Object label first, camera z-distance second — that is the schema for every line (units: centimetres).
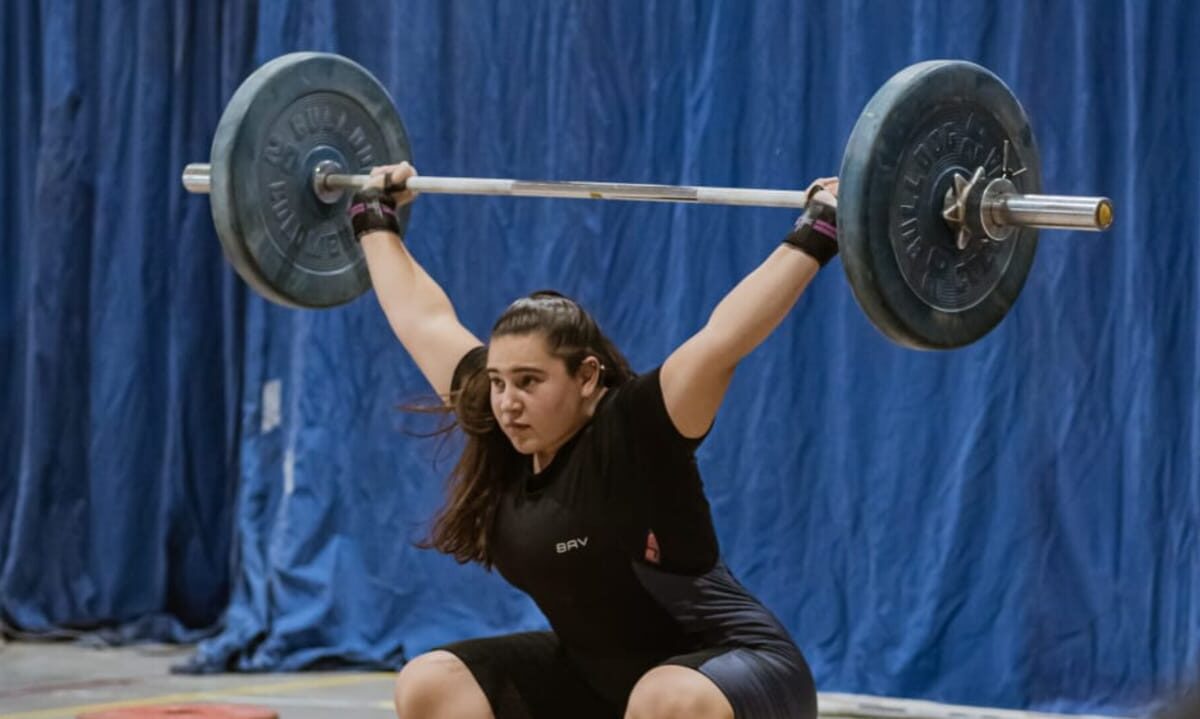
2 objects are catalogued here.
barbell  588
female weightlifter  561
